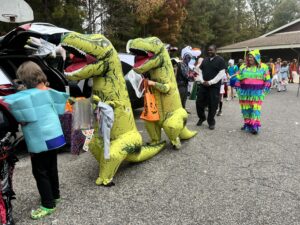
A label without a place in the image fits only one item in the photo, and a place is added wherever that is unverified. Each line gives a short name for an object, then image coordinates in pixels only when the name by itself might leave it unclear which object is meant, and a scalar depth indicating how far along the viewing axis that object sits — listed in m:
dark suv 3.60
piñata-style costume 4.99
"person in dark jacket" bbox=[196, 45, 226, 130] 5.32
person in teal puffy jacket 2.36
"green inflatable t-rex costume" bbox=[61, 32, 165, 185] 3.03
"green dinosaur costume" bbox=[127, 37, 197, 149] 3.75
